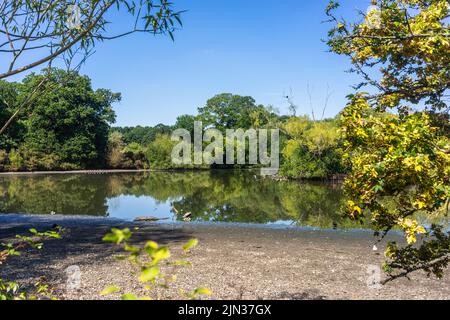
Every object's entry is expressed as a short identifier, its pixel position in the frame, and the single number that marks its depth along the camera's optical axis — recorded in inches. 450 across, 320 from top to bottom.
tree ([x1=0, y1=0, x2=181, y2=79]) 142.2
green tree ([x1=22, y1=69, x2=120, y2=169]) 1951.3
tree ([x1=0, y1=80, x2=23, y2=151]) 1626.5
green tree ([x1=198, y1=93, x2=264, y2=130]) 2711.6
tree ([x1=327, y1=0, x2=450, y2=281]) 129.3
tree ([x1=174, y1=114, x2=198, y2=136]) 2923.2
